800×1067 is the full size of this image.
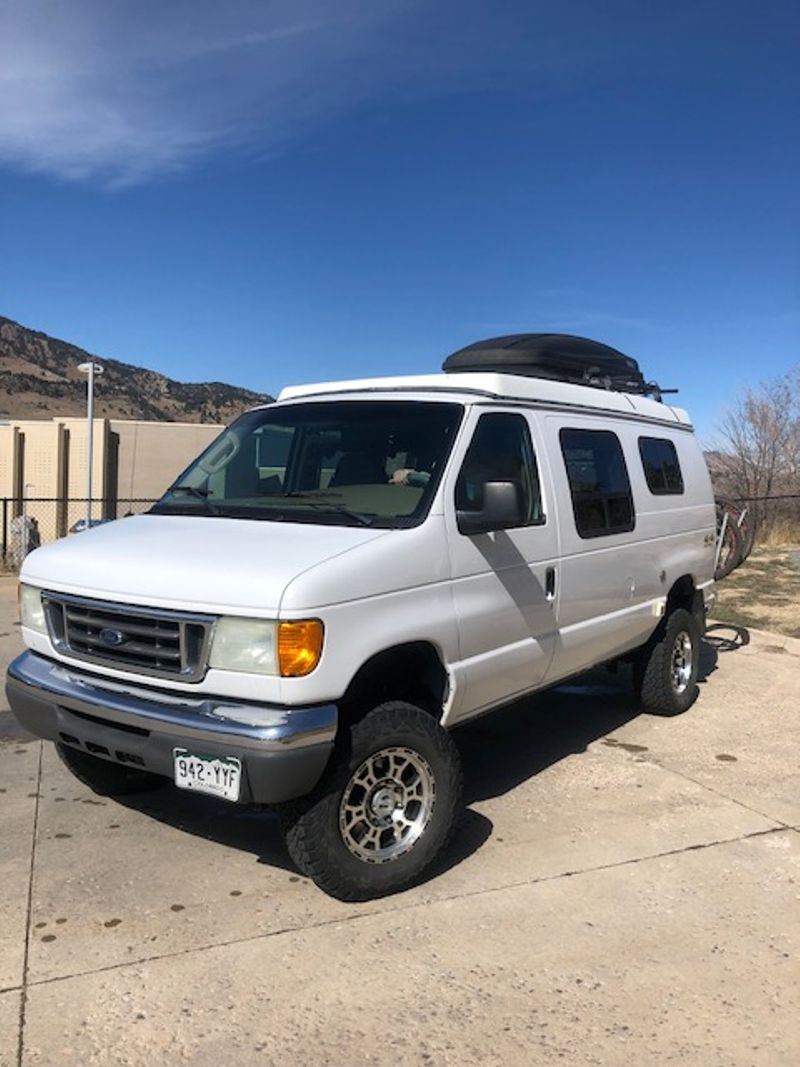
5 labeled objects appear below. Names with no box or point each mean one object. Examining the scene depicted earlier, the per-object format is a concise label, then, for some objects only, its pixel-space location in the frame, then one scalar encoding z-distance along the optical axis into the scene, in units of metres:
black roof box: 6.93
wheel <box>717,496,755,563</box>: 10.23
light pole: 26.97
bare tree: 24.02
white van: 3.42
